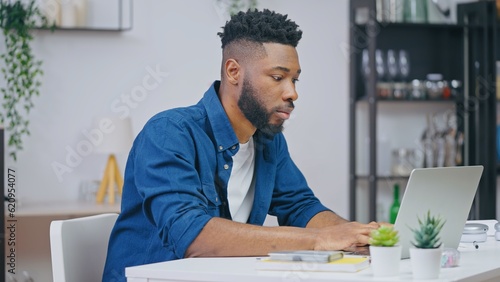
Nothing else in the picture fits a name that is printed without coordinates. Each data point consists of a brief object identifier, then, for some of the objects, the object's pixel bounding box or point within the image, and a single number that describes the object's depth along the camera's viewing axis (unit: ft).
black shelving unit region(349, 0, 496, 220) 15.55
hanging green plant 13.67
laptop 5.71
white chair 6.46
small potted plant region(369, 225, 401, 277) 5.01
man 6.12
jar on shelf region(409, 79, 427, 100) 16.05
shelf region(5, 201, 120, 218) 12.51
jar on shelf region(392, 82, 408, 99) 15.81
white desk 5.05
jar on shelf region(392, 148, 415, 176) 16.12
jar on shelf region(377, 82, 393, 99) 15.71
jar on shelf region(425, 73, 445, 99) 16.19
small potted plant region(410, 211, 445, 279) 4.94
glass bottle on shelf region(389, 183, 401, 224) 15.30
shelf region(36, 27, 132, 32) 14.12
